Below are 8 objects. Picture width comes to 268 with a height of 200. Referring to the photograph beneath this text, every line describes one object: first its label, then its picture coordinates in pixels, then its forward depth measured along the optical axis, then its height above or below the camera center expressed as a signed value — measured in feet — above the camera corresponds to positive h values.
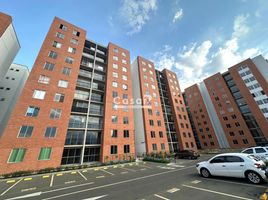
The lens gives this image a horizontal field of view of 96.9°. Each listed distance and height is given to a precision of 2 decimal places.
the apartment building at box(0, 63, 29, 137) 88.47 +57.43
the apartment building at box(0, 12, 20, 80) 70.40 +71.90
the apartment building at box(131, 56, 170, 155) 100.07 +34.96
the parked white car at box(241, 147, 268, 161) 46.35 -1.83
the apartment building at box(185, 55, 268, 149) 127.24 +46.65
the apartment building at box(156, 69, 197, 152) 121.50 +40.16
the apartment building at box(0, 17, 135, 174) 55.93 +27.23
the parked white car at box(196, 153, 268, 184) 23.94 -3.93
